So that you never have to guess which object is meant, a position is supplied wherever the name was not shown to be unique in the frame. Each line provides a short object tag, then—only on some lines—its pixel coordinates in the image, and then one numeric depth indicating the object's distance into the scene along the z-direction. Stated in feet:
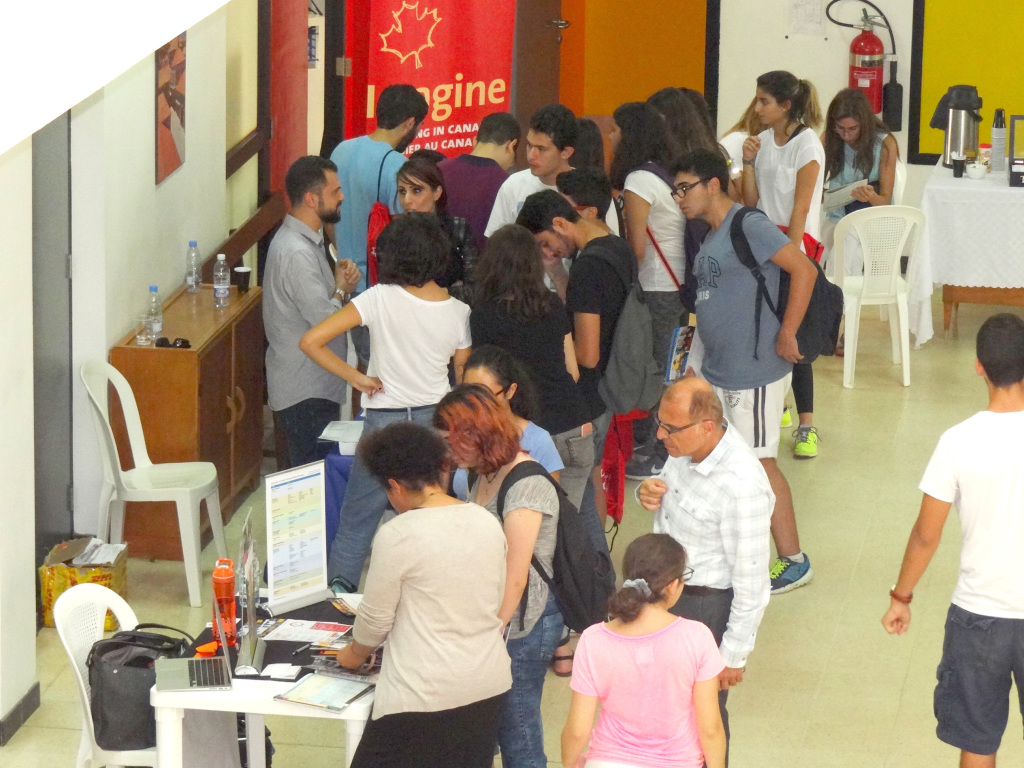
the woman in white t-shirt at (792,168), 47.62
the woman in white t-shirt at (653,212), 40.07
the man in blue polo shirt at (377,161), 41.97
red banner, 52.10
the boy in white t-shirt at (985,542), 23.23
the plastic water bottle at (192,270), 43.47
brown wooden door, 64.00
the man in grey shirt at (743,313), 33.66
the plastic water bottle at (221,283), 42.00
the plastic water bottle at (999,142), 63.39
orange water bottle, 24.33
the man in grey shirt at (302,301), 36.86
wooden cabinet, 37.65
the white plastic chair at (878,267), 54.44
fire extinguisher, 73.11
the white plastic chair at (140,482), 36.02
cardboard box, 34.67
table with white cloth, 58.87
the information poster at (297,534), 25.59
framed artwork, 41.34
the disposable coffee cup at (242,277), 43.07
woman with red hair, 23.42
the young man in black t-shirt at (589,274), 33.32
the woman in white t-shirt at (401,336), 31.34
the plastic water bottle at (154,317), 38.62
